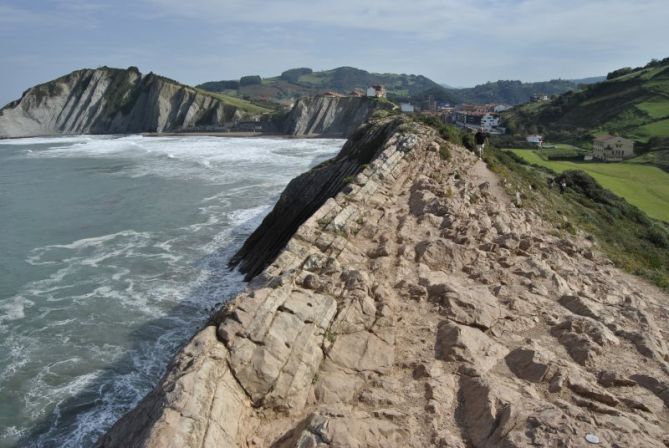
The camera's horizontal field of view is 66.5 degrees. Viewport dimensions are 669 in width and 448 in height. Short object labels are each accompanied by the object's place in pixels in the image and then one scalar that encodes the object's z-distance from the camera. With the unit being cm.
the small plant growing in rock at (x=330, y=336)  1002
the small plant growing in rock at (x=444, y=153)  2197
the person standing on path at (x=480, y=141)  2484
